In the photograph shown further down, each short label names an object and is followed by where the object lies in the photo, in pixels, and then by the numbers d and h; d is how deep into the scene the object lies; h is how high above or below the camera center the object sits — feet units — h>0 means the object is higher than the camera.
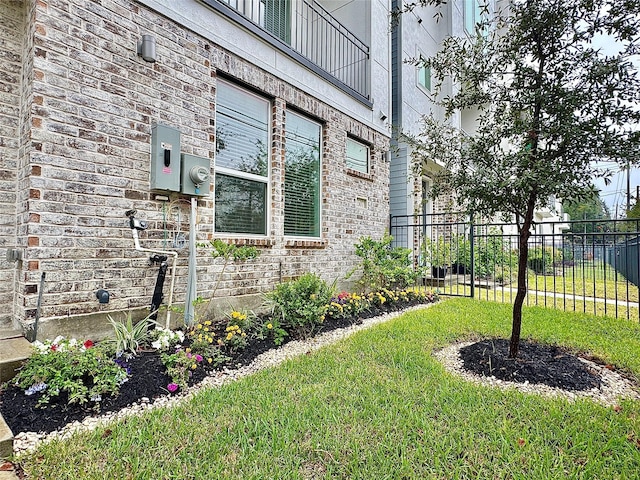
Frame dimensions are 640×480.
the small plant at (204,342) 10.45 -2.92
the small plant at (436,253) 26.40 -0.44
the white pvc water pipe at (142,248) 10.82 -0.01
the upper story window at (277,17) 18.26 +12.44
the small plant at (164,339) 10.04 -2.75
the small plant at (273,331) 12.47 -3.13
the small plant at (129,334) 9.87 -2.60
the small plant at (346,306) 15.94 -2.77
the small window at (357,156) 22.16 +5.99
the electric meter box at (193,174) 12.40 +2.60
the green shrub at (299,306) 13.65 -2.33
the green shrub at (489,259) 31.29 -1.16
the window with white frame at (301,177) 17.81 +3.76
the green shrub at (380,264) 20.94 -1.04
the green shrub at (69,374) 7.47 -2.87
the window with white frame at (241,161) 14.52 +3.80
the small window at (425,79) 30.81 +15.36
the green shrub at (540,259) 43.21 -1.41
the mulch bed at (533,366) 9.48 -3.53
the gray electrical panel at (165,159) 11.76 +3.01
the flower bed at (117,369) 7.28 -3.14
